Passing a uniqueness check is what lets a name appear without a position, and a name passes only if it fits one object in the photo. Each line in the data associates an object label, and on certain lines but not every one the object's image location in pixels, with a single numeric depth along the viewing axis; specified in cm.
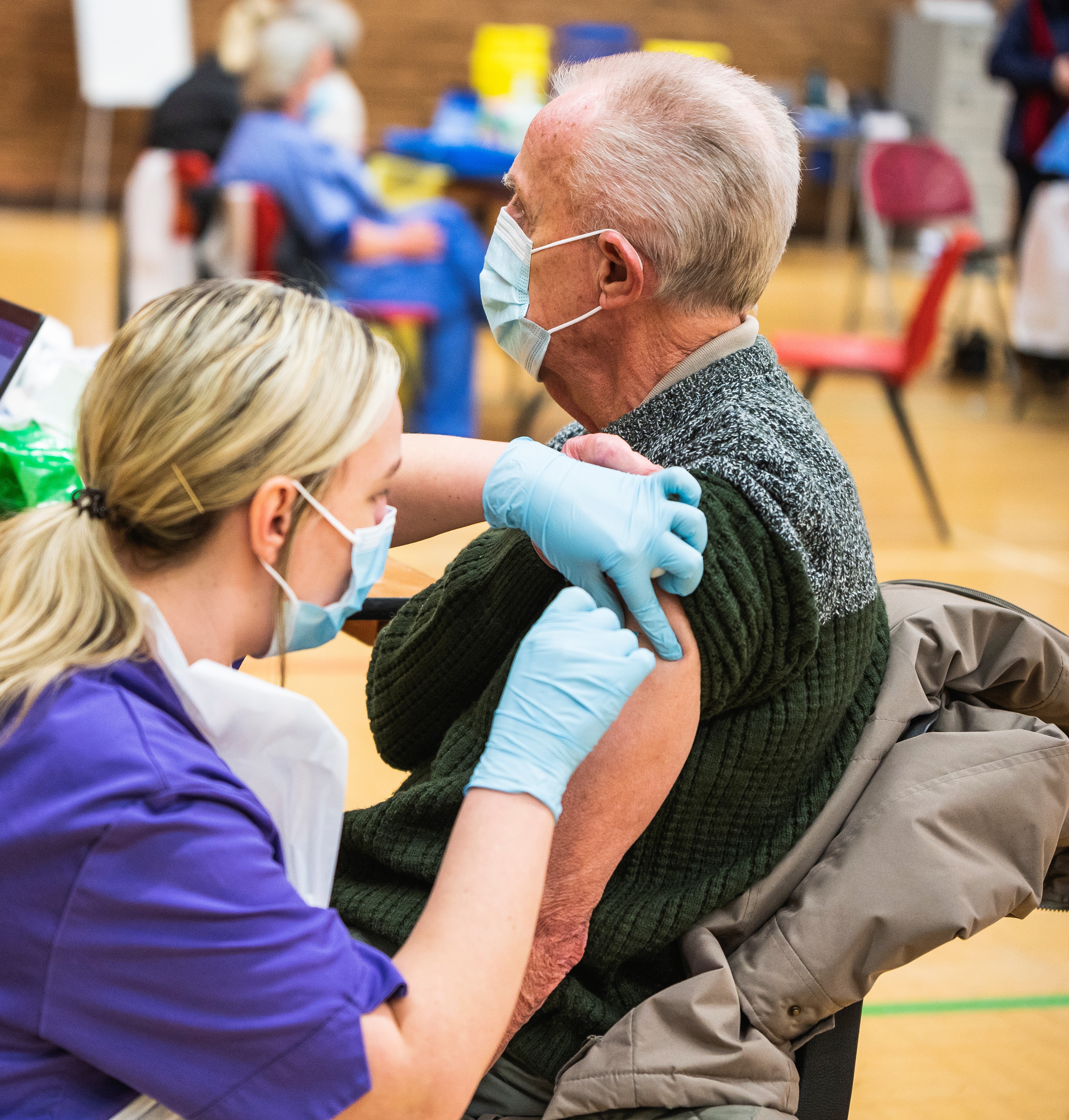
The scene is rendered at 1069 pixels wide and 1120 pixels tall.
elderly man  201
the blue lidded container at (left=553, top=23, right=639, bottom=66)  1548
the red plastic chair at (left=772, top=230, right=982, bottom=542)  793
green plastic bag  287
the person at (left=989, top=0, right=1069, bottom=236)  1067
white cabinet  1933
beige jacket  202
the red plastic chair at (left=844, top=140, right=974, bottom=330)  1207
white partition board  1730
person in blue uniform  838
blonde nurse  153
